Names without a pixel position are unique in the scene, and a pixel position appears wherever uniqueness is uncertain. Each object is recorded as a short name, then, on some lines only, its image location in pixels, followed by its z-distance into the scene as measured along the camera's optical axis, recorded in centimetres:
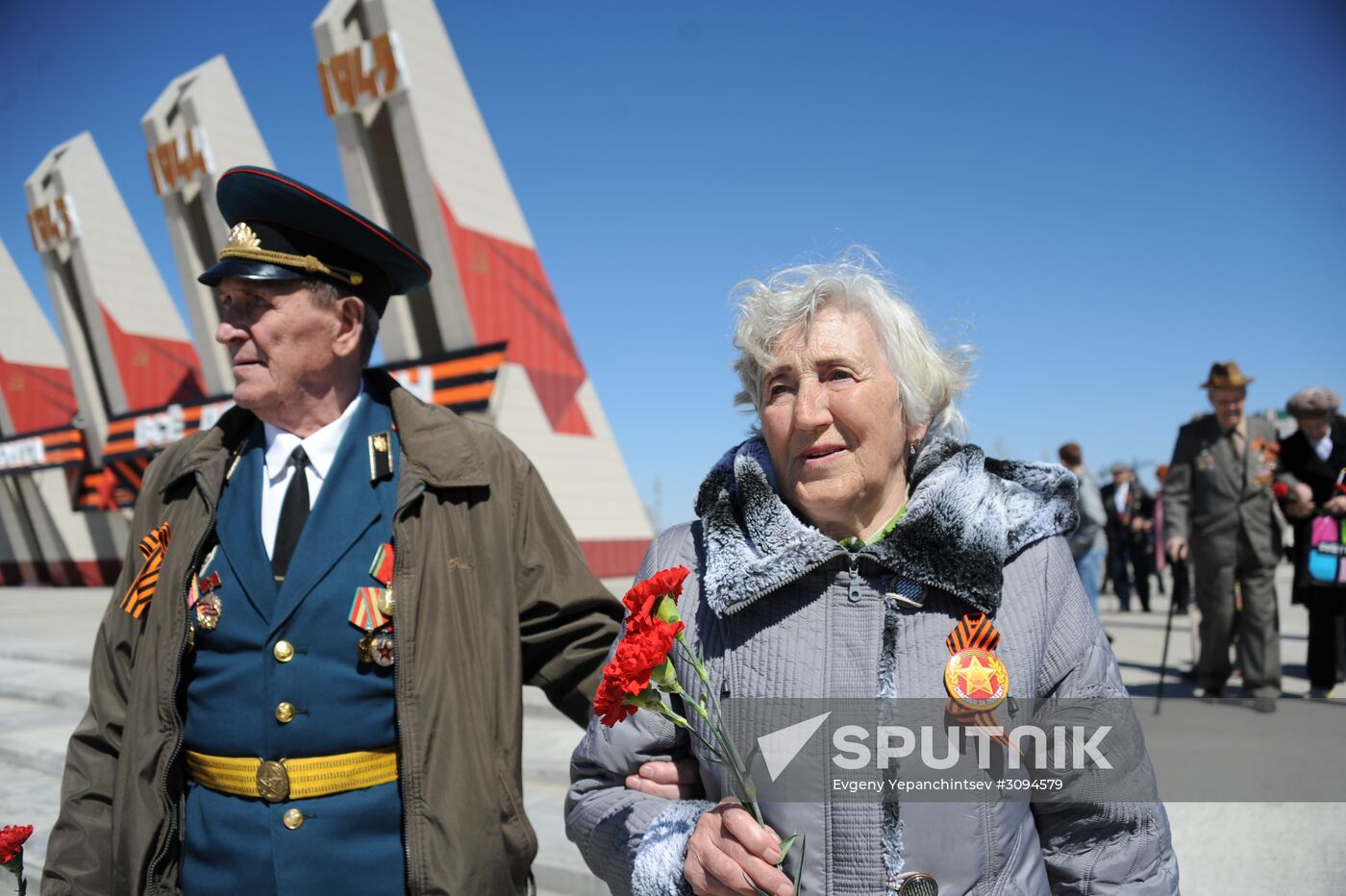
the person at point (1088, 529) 757
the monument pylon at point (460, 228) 1600
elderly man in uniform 200
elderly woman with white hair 152
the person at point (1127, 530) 1219
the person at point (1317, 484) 587
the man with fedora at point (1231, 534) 583
